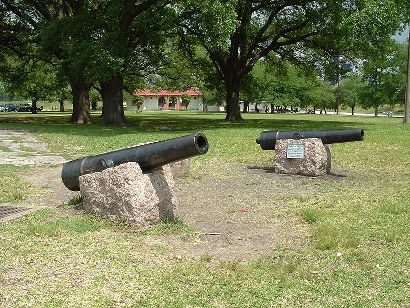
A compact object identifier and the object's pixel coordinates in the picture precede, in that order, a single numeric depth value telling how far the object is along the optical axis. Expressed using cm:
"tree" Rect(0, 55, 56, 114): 3494
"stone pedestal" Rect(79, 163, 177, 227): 593
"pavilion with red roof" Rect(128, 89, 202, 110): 10050
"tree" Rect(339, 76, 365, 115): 7974
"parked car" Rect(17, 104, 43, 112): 8181
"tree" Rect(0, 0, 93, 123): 2392
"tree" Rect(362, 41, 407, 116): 6053
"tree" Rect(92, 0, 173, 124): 2253
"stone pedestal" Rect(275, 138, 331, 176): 1007
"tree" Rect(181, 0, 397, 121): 2070
